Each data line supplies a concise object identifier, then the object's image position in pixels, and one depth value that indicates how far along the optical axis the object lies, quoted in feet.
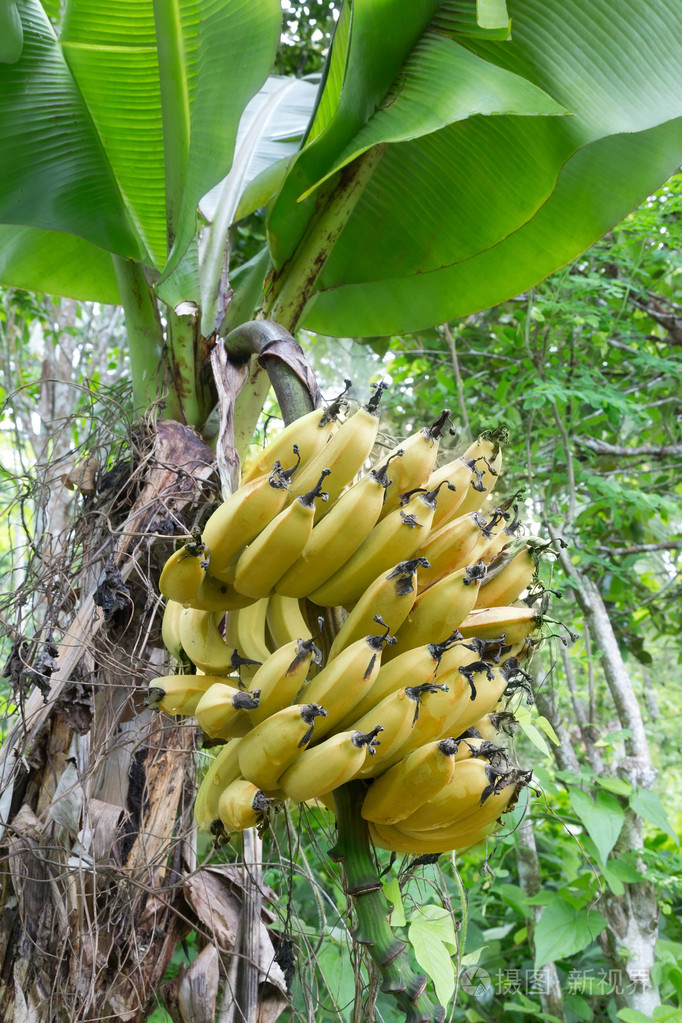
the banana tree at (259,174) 4.09
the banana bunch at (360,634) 2.77
